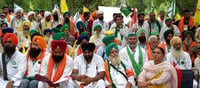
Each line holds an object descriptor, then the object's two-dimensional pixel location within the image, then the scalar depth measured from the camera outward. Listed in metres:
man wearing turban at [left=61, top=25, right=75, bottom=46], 10.82
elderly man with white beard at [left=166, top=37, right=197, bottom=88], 8.12
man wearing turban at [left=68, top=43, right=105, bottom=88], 7.07
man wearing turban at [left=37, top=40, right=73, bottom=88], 6.77
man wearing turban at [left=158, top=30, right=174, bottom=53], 8.93
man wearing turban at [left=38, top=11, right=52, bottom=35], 12.80
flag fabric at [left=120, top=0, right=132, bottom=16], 13.08
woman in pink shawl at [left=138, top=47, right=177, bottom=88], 6.76
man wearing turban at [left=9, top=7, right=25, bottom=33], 12.22
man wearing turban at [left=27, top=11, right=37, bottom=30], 12.66
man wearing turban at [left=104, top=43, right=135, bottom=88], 7.15
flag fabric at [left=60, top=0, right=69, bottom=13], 15.28
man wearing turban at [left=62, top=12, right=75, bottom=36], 12.74
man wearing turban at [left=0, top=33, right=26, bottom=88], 7.09
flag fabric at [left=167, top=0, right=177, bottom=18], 13.77
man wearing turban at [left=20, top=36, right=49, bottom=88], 7.34
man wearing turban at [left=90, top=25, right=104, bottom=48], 10.66
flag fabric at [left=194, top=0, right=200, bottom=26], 11.48
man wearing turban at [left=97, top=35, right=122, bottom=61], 8.86
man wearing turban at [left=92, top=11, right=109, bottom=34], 12.30
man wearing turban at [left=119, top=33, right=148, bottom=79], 7.99
